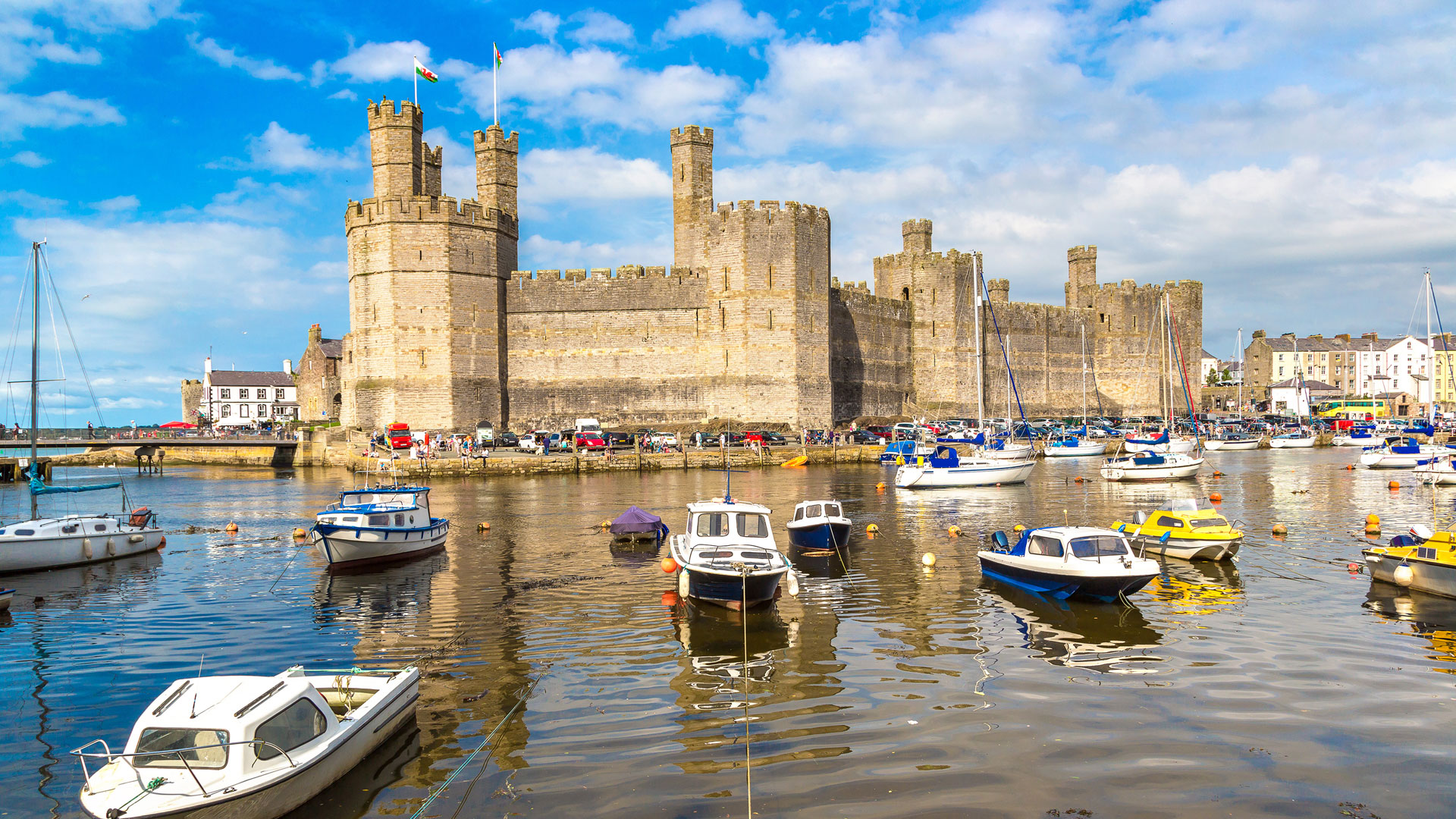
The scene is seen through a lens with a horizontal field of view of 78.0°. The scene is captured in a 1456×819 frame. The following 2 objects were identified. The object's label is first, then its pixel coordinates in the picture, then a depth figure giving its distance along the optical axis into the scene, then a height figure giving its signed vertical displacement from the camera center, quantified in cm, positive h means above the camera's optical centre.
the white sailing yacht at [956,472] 3497 -215
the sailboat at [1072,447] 5244 -186
